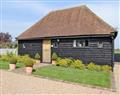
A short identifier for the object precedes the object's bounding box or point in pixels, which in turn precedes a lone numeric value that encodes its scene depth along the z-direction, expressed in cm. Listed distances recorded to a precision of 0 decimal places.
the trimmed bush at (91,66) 766
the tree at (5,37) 2422
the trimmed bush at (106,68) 753
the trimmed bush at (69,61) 828
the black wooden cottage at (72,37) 794
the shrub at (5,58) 1024
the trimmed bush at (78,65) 783
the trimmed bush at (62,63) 815
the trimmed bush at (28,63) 664
